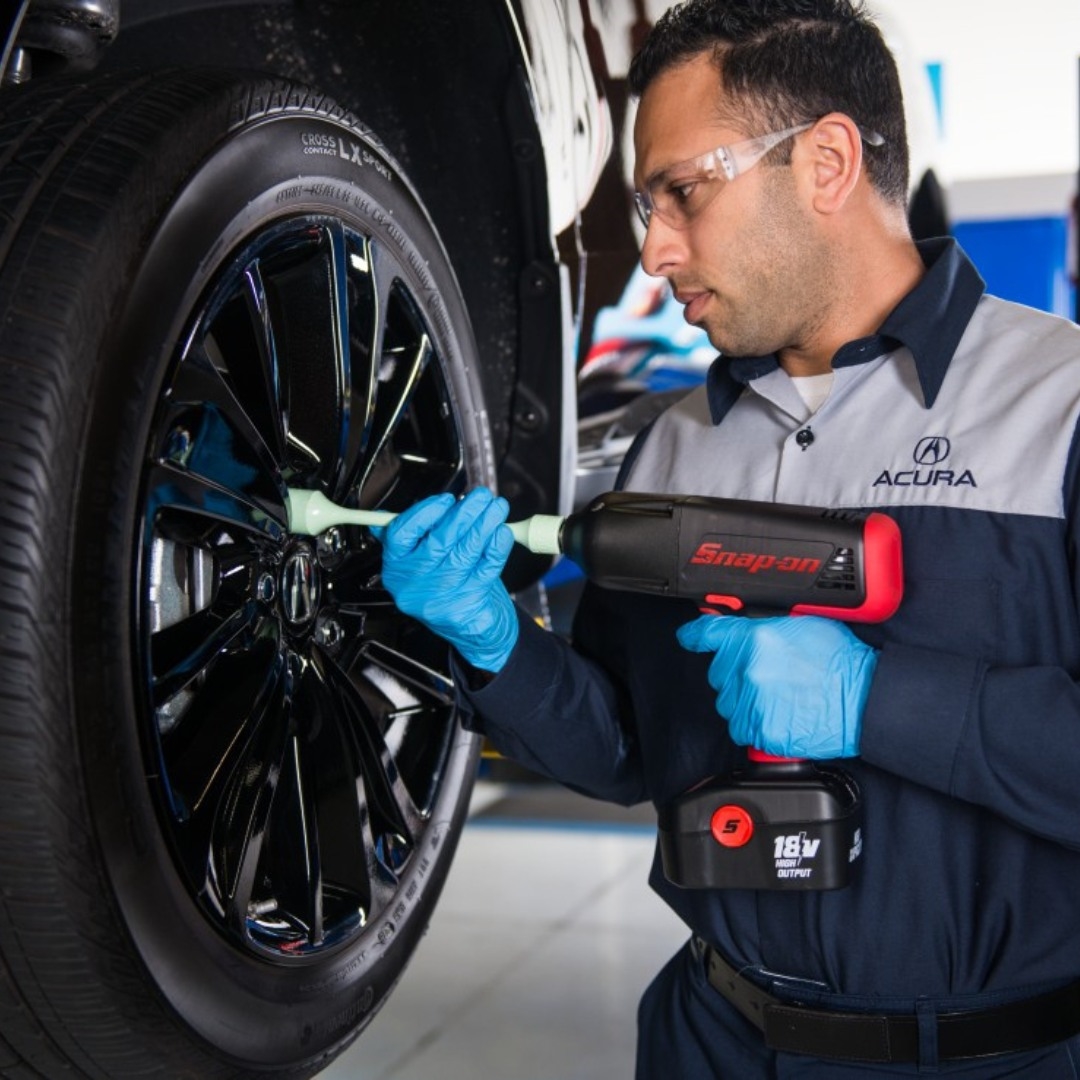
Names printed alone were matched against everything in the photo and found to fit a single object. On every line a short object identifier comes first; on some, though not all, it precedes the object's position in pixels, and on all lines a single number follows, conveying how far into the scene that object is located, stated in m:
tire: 1.09
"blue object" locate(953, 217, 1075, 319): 5.07
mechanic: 1.46
